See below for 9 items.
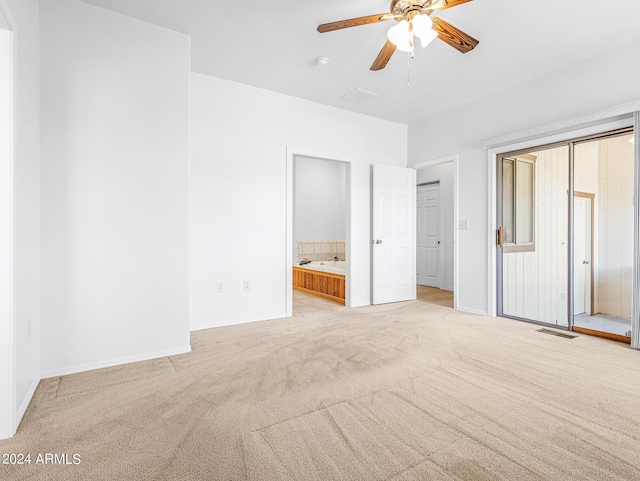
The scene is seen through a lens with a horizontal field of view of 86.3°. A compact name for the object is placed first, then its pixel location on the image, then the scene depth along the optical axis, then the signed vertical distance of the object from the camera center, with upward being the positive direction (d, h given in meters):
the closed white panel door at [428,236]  7.24 +0.03
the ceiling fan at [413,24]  2.27 +1.49
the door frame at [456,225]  4.81 +0.18
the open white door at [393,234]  5.09 +0.05
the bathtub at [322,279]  5.35 -0.73
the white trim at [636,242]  3.14 -0.04
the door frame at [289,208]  4.40 +0.38
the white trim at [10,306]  1.74 -0.36
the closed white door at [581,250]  3.83 -0.14
